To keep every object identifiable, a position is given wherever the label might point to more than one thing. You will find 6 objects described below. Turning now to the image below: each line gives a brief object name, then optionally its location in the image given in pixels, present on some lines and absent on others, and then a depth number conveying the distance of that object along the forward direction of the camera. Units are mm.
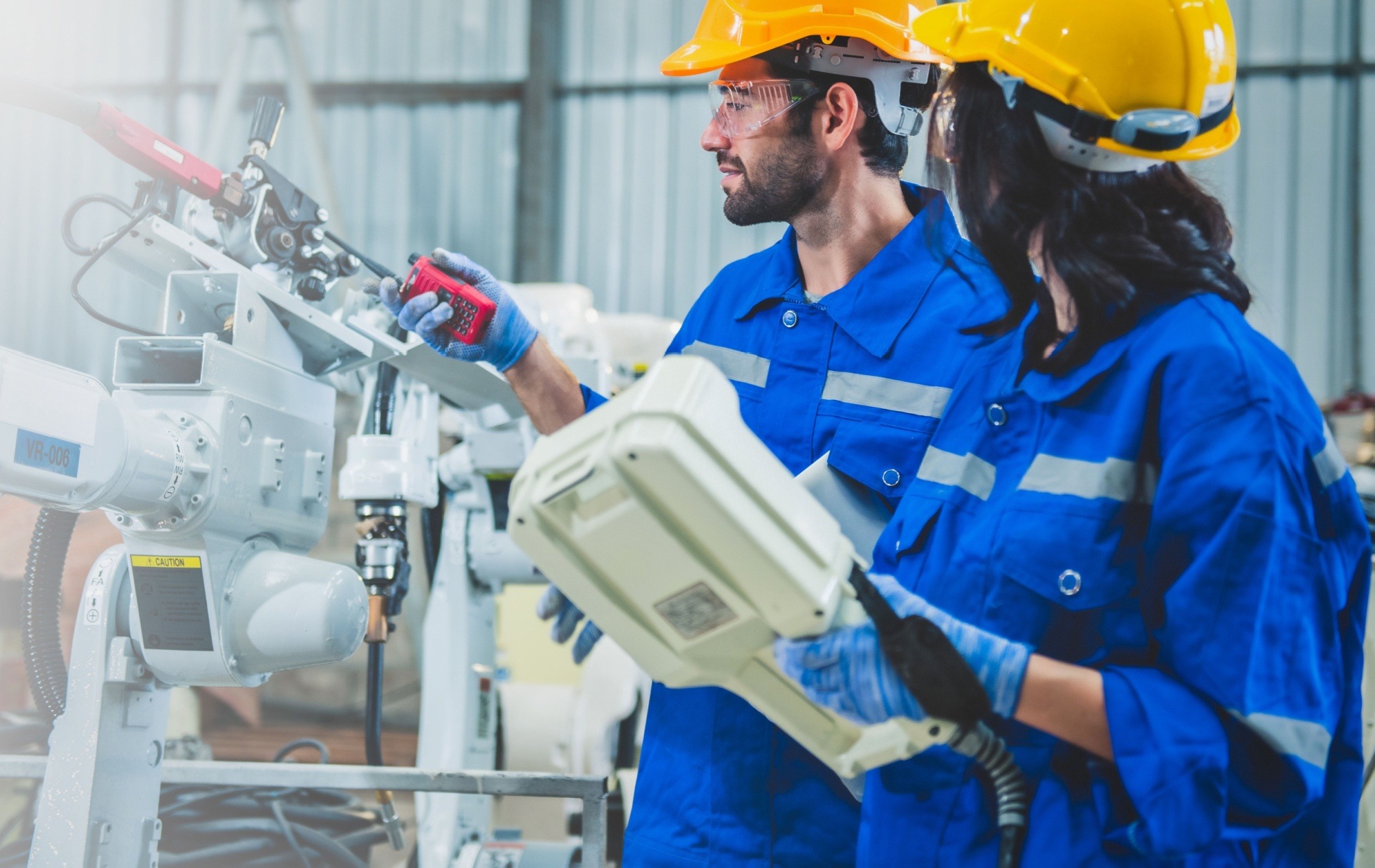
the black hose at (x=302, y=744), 2467
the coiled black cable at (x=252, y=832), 2162
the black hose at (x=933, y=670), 883
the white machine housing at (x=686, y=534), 851
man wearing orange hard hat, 1459
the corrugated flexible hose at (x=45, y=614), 1622
